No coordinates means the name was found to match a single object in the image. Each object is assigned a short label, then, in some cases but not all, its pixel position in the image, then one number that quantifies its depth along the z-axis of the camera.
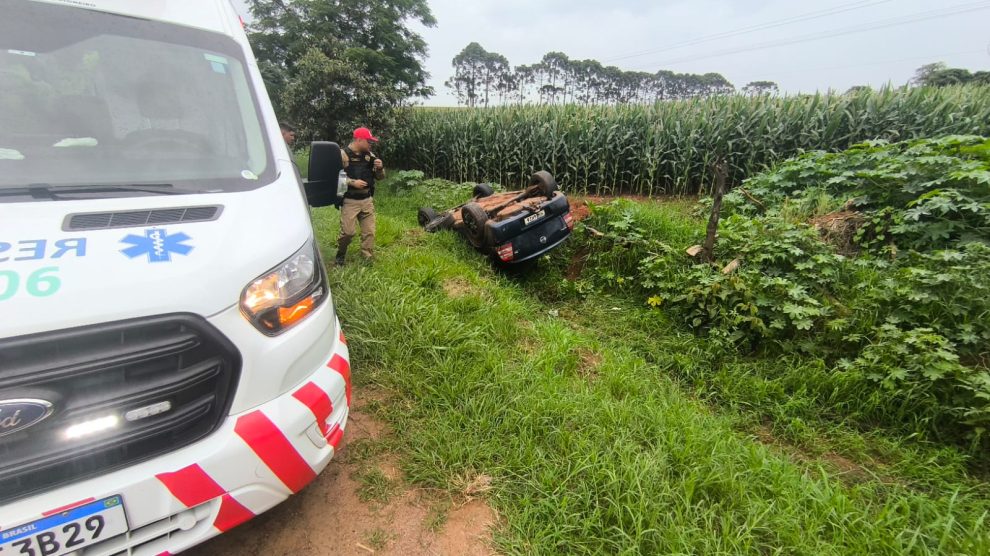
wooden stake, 4.18
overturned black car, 4.73
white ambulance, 1.16
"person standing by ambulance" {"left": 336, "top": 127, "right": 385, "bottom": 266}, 4.75
